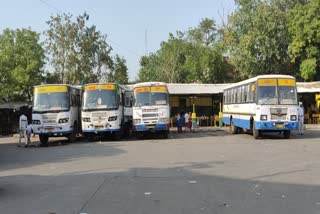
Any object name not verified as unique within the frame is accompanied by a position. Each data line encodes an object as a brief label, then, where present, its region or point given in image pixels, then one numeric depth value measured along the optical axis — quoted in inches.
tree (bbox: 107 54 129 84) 2133.4
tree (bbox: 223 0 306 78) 1811.0
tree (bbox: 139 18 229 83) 2209.6
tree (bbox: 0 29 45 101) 1872.5
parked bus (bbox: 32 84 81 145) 1000.2
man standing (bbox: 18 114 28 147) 986.3
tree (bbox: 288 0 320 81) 1691.7
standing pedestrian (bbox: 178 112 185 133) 1310.4
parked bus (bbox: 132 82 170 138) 1023.0
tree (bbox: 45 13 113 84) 1867.6
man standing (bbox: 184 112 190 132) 1339.8
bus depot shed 1610.5
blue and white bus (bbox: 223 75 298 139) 914.1
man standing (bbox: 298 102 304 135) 1035.7
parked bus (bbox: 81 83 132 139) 1016.2
